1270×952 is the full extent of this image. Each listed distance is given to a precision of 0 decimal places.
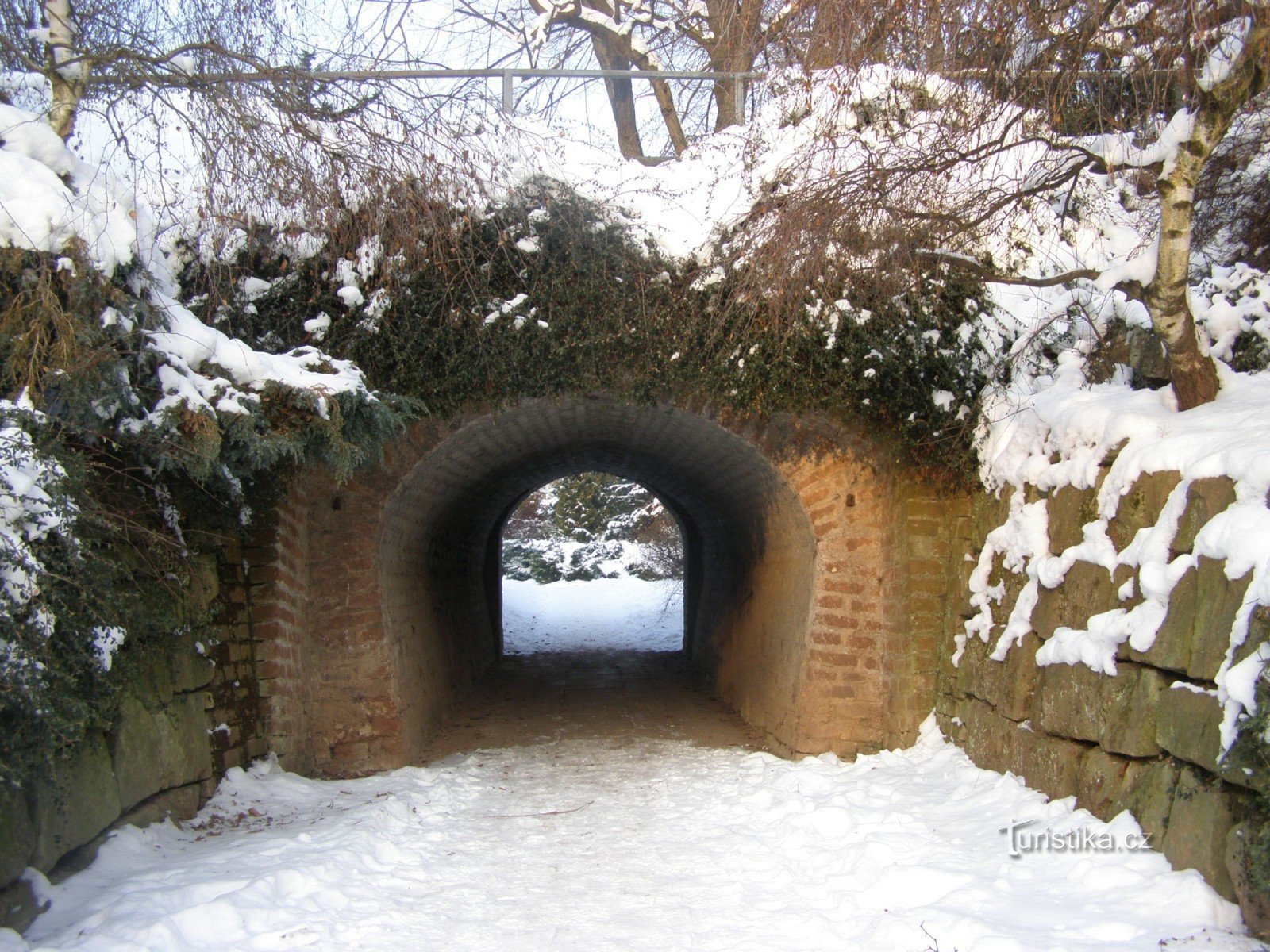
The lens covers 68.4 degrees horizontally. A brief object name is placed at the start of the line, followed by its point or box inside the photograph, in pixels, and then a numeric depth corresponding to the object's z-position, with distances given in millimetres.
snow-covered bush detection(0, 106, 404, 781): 3367
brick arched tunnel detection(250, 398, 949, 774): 6434
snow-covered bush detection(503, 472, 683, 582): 24875
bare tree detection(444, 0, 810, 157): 8320
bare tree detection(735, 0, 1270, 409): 4020
